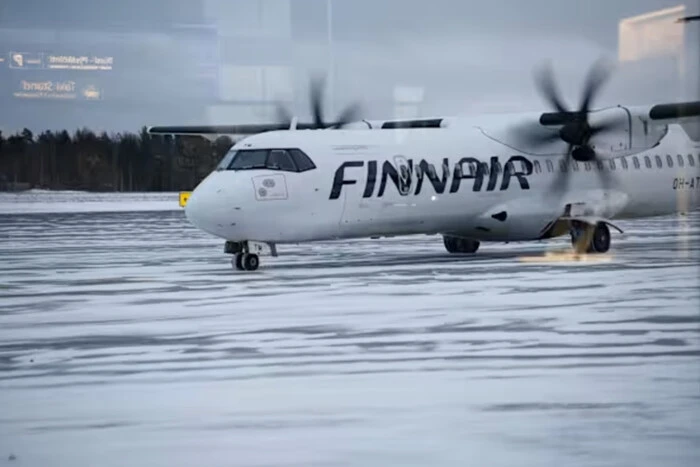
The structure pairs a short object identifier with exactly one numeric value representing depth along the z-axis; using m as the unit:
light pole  20.88
